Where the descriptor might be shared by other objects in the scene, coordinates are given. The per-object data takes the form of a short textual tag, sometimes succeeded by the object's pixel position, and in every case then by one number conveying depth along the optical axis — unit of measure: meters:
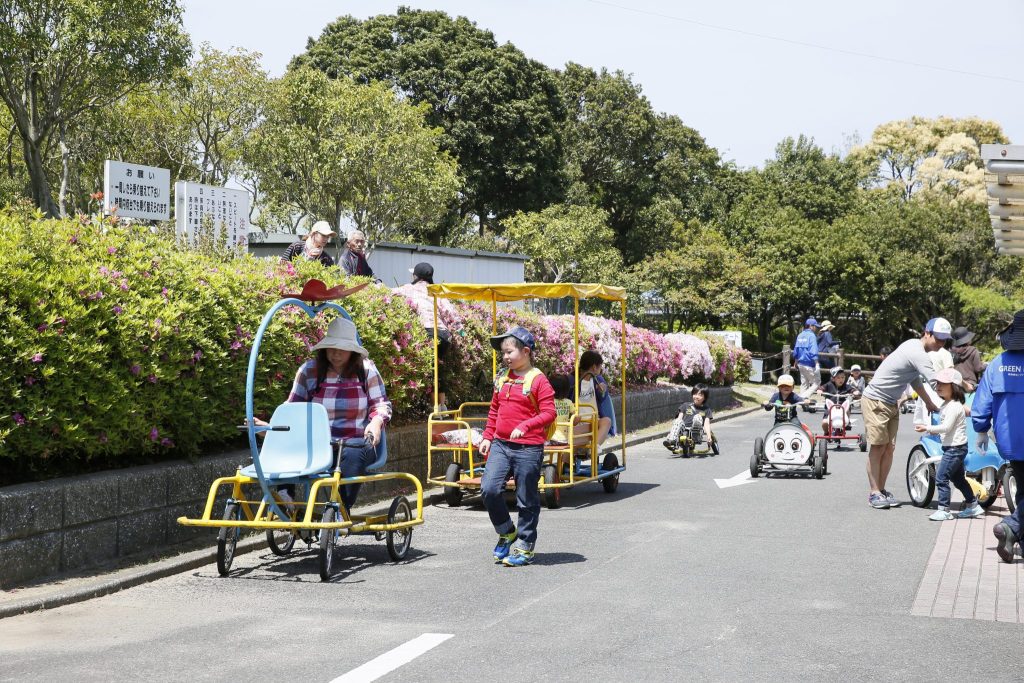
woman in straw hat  8.84
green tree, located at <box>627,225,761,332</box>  43.09
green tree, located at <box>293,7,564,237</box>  47.88
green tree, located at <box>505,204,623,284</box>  44.69
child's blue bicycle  11.52
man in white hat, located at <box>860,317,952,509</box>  11.61
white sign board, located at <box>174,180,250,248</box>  18.23
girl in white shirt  11.26
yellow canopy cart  12.32
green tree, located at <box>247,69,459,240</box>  36.66
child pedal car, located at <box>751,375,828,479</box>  15.18
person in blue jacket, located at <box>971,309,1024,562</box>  8.10
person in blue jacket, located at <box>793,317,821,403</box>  25.20
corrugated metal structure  29.00
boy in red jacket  8.93
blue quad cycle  8.08
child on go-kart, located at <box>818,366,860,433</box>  19.17
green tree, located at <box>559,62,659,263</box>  55.22
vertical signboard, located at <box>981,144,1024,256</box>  8.09
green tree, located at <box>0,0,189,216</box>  26.09
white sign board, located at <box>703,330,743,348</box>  35.26
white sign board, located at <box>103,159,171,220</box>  16.27
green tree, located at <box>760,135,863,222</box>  60.81
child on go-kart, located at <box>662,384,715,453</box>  18.31
